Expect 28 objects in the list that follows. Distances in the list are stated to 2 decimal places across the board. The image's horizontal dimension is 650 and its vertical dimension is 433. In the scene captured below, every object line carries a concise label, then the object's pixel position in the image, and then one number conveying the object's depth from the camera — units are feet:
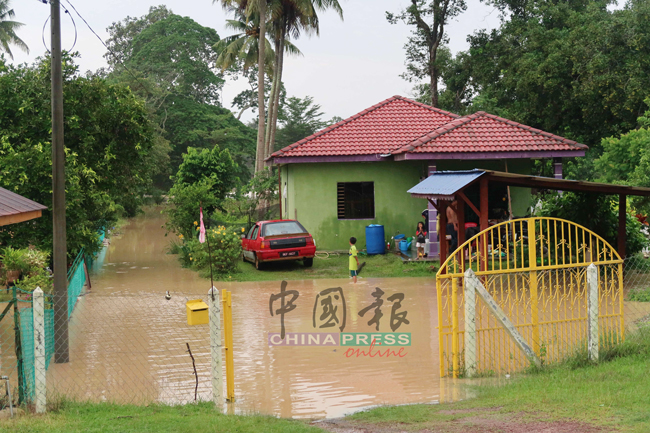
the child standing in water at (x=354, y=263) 55.42
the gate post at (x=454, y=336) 26.55
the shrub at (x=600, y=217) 56.90
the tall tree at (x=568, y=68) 92.68
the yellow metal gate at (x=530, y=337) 27.17
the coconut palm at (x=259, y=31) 103.09
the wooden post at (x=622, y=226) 50.70
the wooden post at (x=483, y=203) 47.02
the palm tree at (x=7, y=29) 134.10
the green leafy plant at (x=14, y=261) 48.26
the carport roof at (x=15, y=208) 31.04
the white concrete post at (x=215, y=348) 24.04
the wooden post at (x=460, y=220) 49.75
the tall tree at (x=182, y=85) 170.09
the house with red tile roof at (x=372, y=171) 70.85
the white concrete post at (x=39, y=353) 21.97
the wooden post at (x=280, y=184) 84.17
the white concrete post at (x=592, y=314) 28.17
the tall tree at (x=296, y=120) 214.90
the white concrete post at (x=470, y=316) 26.50
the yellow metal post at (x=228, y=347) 24.71
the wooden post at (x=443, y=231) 53.98
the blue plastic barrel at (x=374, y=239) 70.28
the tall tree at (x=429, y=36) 122.62
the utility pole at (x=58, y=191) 32.63
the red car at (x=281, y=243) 62.28
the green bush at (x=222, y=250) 61.11
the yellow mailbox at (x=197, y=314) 24.81
